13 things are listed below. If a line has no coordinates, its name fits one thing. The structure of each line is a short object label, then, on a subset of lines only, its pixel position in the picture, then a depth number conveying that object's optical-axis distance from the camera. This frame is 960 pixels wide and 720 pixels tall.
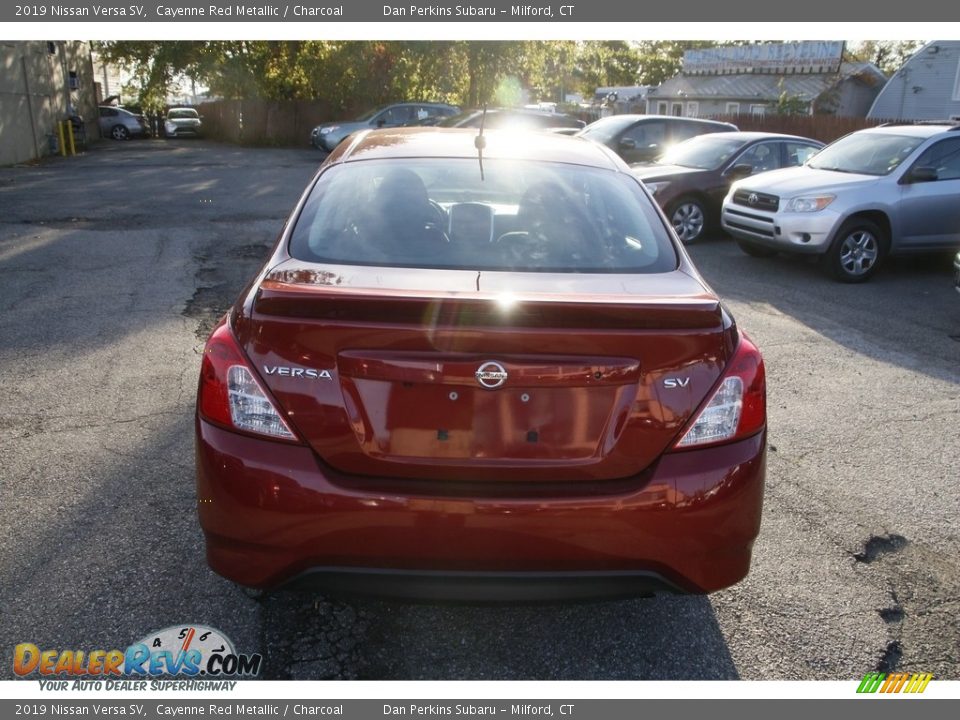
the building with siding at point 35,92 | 20.36
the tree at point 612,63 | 79.75
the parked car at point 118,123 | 34.34
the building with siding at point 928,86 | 30.33
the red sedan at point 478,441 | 2.36
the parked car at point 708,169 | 11.41
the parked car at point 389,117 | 25.12
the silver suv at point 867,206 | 9.20
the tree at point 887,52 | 58.19
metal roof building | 37.03
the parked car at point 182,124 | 37.31
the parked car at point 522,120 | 17.86
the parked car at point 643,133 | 13.45
